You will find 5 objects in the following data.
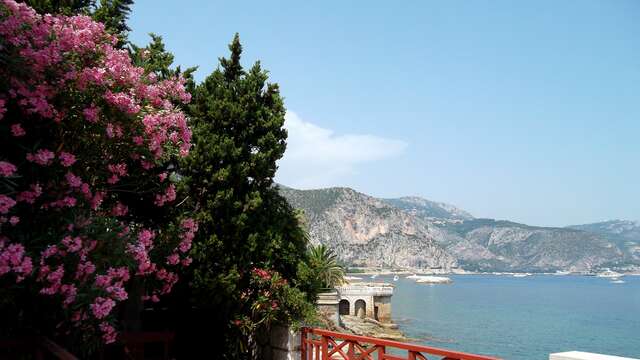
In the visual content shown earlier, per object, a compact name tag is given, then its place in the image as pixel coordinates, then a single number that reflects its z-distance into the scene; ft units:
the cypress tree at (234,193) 35.01
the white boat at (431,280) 581.12
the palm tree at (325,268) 38.34
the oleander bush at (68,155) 18.44
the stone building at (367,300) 199.82
